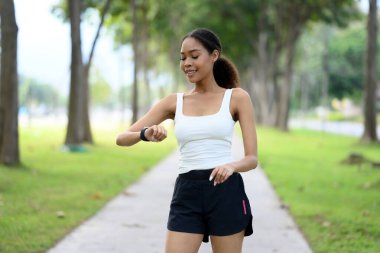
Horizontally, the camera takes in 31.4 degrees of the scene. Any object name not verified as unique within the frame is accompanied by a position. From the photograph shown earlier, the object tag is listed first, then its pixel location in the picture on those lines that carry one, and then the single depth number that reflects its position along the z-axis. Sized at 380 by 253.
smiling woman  3.48
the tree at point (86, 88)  21.58
